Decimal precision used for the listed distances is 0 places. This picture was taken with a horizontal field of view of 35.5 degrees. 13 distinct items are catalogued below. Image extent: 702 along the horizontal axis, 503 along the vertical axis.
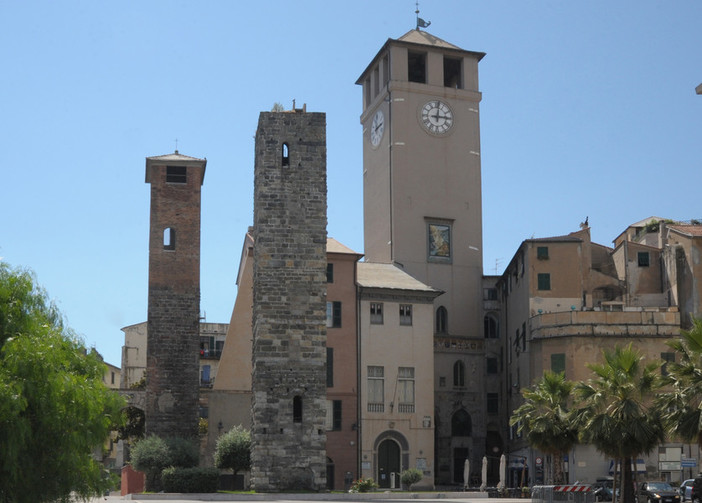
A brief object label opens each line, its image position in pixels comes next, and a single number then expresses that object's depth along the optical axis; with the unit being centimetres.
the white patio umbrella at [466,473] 5228
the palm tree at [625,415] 3519
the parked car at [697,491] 3922
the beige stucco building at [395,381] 5497
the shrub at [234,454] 4653
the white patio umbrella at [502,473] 4856
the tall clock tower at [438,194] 6262
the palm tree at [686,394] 2980
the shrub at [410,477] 5084
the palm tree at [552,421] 4356
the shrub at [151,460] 4519
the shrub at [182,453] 4625
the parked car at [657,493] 4088
